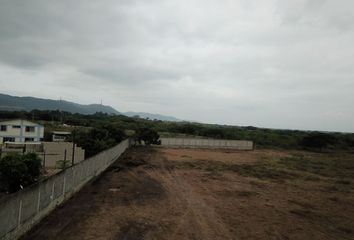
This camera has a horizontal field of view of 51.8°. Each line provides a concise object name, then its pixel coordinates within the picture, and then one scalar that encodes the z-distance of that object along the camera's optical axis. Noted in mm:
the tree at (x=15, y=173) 25608
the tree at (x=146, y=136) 69375
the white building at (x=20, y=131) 66812
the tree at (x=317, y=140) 88169
